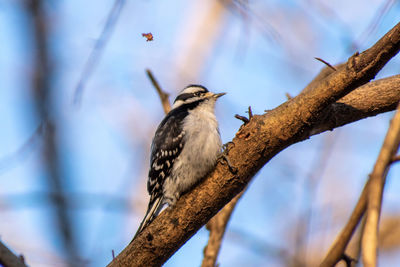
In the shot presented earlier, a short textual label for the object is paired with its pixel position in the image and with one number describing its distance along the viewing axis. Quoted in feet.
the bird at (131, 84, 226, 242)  30.30
